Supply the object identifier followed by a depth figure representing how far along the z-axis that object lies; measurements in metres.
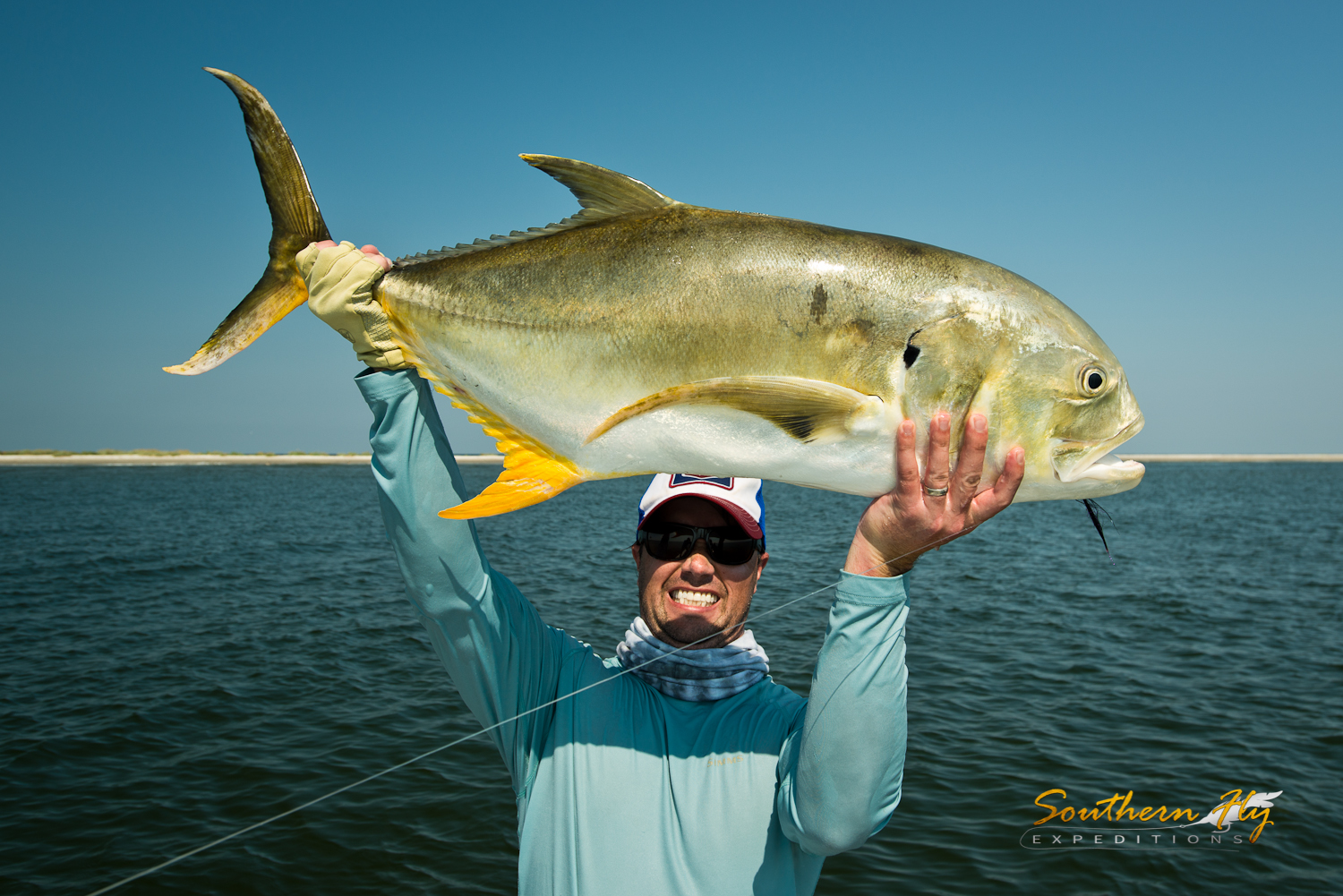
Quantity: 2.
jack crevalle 2.02
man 2.03
